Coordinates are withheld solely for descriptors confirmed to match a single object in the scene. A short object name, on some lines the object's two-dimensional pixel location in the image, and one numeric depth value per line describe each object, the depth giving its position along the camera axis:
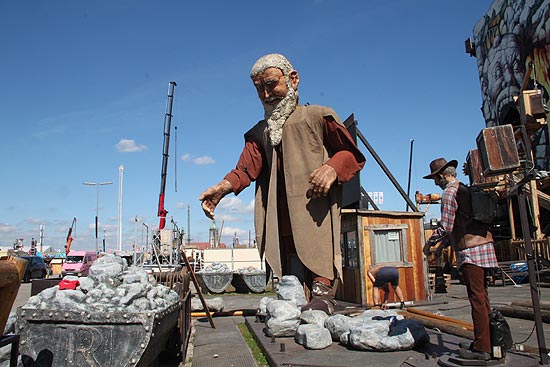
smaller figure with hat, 2.93
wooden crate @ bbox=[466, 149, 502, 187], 3.06
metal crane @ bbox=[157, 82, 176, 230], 25.68
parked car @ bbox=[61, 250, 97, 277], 29.00
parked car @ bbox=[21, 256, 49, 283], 23.52
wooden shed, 8.68
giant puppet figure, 4.34
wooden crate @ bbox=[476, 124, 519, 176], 2.87
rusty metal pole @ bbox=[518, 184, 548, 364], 2.84
